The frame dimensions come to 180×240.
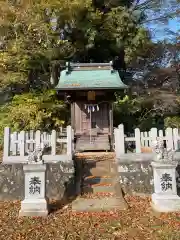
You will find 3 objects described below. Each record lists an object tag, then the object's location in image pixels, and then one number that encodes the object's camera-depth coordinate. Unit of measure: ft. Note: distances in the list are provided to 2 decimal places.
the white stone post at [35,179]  21.53
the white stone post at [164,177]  21.62
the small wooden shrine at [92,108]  41.19
